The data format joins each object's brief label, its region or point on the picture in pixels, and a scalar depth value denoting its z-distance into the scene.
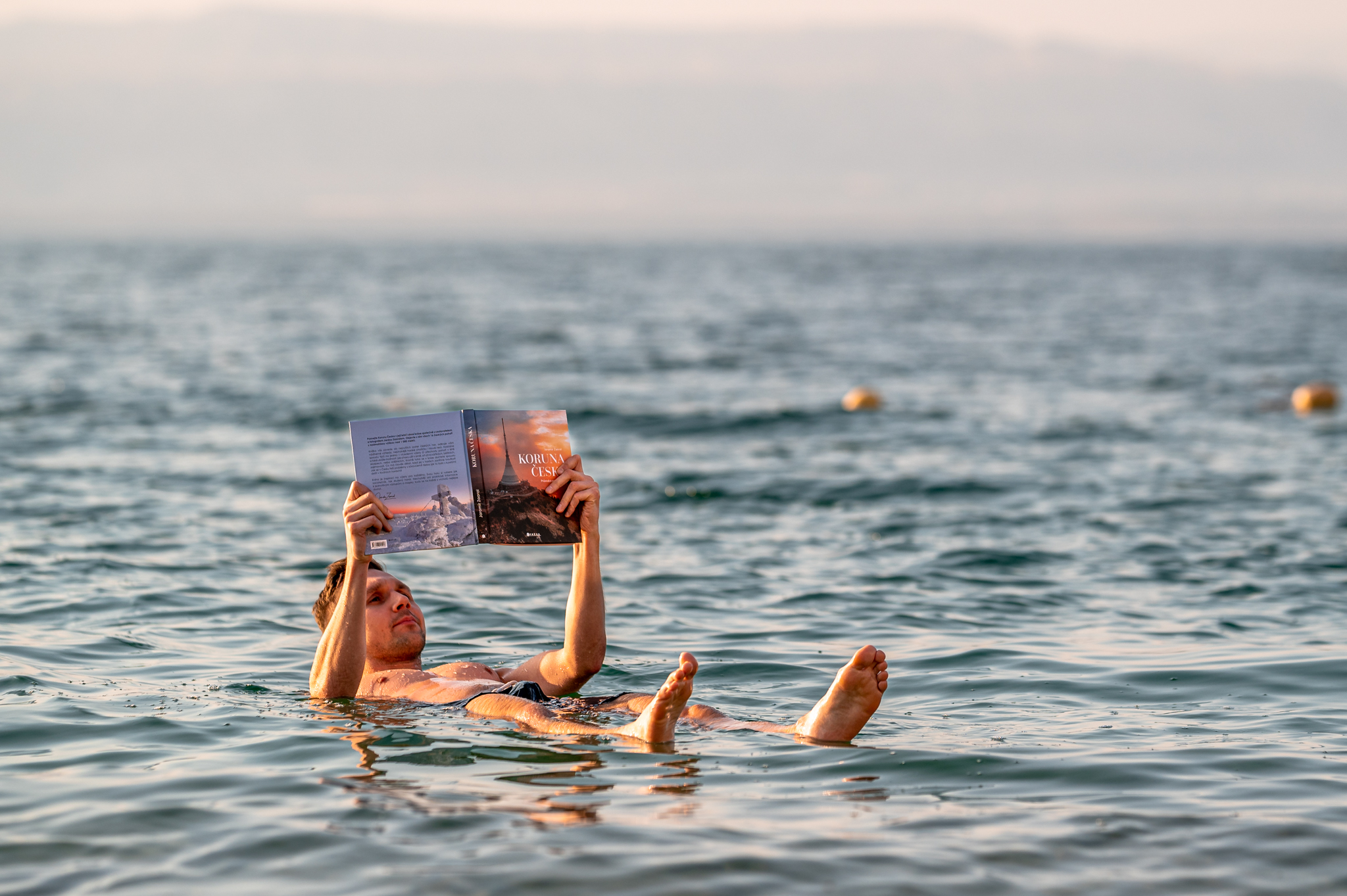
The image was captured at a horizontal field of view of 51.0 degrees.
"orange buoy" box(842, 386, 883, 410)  25.62
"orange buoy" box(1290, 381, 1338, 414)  26.34
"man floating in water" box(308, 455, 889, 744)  7.00
